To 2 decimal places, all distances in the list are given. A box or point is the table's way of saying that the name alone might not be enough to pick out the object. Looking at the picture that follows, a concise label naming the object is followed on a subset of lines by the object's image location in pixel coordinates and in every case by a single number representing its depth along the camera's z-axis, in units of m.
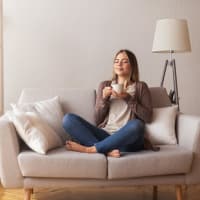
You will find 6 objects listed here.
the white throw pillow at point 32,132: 2.32
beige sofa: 2.29
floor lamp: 3.33
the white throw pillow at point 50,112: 2.66
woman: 2.44
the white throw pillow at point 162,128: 2.67
